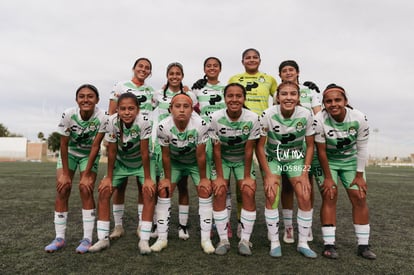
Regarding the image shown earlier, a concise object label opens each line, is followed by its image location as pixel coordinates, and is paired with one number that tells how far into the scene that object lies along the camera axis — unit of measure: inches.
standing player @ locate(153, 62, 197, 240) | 170.4
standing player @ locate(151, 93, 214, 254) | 149.8
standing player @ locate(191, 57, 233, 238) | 185.2
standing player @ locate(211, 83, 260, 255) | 147.6
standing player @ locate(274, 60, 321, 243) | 166.2
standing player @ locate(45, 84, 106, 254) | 152.7
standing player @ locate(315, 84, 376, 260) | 147.2
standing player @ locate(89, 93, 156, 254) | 148.6
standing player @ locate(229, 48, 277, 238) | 182.7
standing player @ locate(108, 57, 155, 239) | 176.4
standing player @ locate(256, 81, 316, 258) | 146.9
